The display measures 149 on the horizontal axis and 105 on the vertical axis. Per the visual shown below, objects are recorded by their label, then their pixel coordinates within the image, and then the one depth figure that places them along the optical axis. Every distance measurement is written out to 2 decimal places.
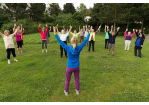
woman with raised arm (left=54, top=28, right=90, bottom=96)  3.20
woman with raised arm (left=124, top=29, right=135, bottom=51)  10.14
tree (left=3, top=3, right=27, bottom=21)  33.84
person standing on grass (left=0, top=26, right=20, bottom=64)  6.45
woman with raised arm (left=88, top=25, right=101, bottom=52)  9.68
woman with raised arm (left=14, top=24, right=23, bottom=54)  8.53
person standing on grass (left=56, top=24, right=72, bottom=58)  7.63
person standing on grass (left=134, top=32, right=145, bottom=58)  7.95
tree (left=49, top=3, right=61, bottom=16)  57.12
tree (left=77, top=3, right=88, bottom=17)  58.72
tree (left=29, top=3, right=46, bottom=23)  43.42
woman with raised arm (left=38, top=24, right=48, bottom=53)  8.89
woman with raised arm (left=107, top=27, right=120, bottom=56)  8.39
